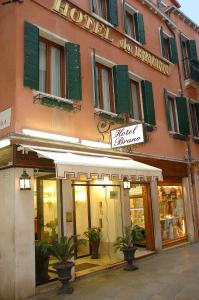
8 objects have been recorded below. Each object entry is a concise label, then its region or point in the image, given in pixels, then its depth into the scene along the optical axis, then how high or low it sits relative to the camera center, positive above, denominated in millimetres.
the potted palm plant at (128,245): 9367 -1300
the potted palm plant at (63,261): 7281 -1321
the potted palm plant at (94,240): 10914 -1249
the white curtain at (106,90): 11078 +4213
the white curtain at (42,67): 9031 +4211
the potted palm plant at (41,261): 7793 -1370
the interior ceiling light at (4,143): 7531 +1645
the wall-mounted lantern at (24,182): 7418 +633
